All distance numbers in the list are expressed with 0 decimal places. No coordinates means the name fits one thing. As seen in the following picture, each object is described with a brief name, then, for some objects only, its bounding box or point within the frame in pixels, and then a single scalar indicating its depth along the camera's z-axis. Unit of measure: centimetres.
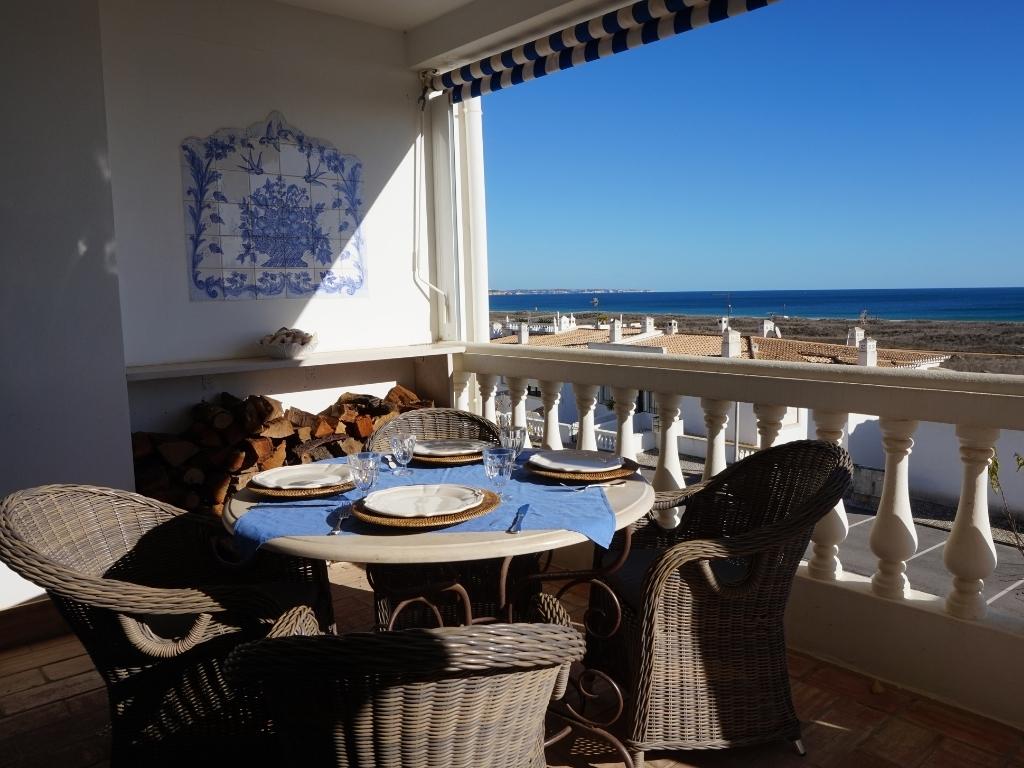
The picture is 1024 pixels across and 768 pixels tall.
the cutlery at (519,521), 151
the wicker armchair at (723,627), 167
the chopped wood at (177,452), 292
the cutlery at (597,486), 182
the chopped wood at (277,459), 310
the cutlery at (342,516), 152
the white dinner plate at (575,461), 192
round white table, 140
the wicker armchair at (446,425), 261
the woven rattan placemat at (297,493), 175
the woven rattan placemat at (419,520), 150
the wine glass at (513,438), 188
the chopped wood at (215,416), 305
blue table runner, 153
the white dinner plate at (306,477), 182
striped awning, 259
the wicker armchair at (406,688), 96
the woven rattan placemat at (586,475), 187
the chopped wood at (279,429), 313
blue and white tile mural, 314
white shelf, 281
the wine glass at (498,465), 180
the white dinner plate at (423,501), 157
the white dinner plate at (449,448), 212
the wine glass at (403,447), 193
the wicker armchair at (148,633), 142
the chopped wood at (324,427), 329
